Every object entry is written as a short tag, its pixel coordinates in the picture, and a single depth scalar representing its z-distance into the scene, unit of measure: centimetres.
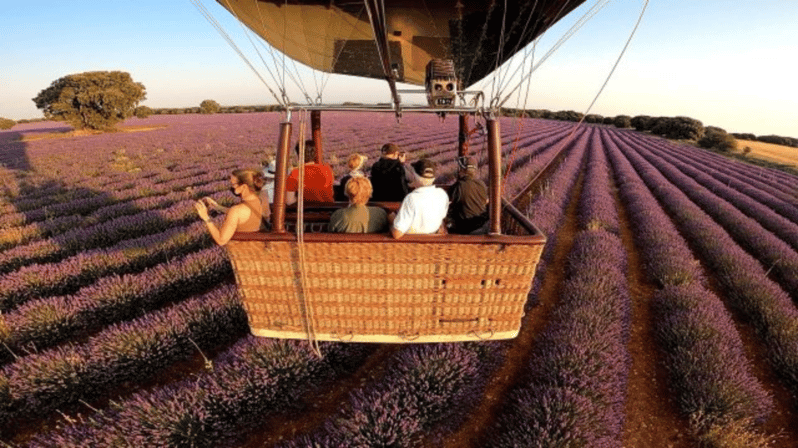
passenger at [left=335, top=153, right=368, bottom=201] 353
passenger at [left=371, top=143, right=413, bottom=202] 407
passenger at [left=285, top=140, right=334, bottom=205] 379
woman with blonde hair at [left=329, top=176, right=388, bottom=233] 247
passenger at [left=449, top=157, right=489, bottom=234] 341
